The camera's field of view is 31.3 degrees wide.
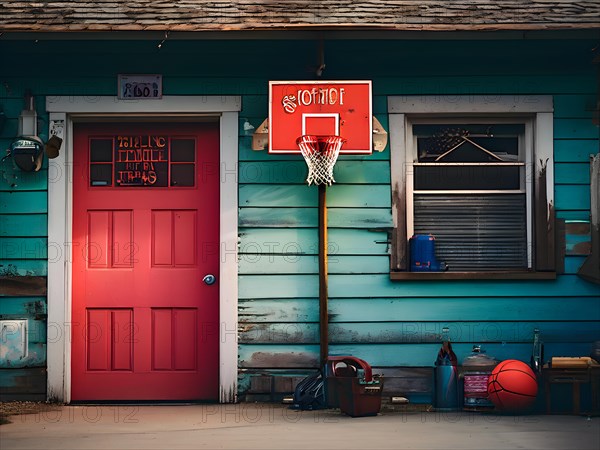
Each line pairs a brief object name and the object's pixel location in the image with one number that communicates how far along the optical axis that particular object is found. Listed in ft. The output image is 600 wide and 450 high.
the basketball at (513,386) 29.78
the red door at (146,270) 32.48
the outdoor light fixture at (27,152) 31.71
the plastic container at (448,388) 31.17
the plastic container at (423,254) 32.07
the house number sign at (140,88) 32.40
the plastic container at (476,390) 30.76
